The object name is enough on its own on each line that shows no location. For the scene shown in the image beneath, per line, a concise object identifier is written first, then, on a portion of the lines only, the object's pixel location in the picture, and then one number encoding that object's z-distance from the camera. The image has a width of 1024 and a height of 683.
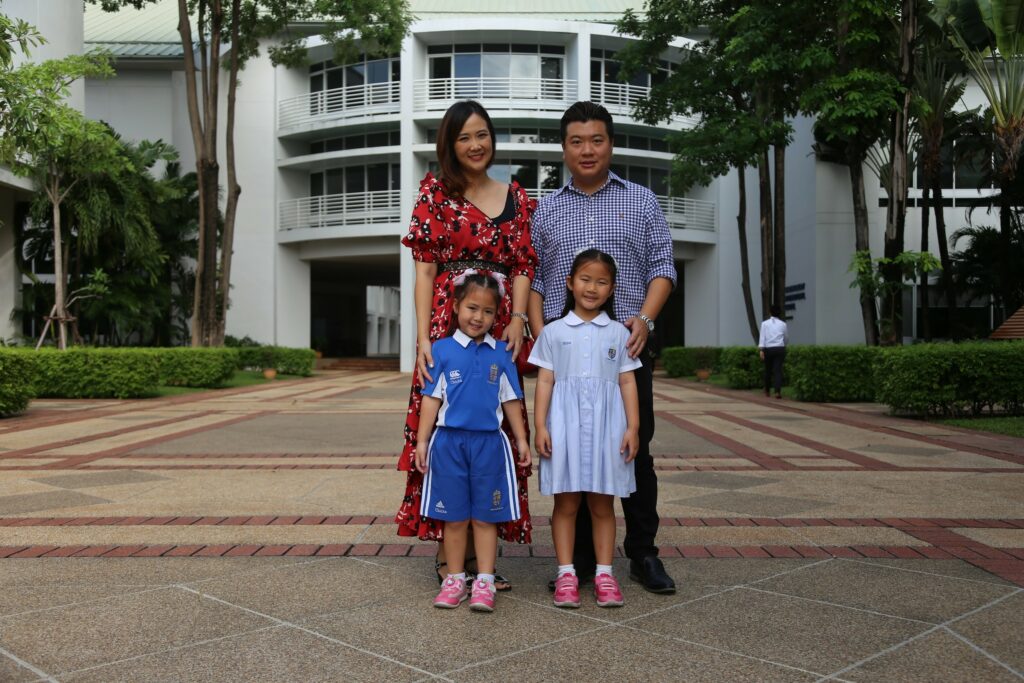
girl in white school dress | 3.34
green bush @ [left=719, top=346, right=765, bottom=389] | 20.36
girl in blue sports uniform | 3.35
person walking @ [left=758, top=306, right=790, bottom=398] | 16.17
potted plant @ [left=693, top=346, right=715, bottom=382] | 27.05
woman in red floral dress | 3.53
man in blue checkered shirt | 3.55
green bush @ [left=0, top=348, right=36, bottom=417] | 11.52
